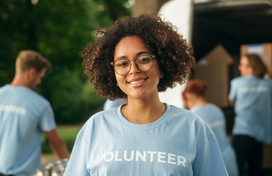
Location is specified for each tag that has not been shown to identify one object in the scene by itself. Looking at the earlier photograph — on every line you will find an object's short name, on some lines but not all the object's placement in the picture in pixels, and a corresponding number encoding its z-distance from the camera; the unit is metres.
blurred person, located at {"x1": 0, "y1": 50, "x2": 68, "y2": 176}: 2.91
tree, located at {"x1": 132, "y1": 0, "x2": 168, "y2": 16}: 5.70
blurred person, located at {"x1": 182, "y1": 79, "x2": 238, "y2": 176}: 3.43
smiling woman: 1.47
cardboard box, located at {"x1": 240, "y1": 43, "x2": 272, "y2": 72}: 5.99
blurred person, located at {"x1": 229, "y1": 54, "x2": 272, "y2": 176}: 4.39
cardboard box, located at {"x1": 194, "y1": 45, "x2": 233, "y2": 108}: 5.54
